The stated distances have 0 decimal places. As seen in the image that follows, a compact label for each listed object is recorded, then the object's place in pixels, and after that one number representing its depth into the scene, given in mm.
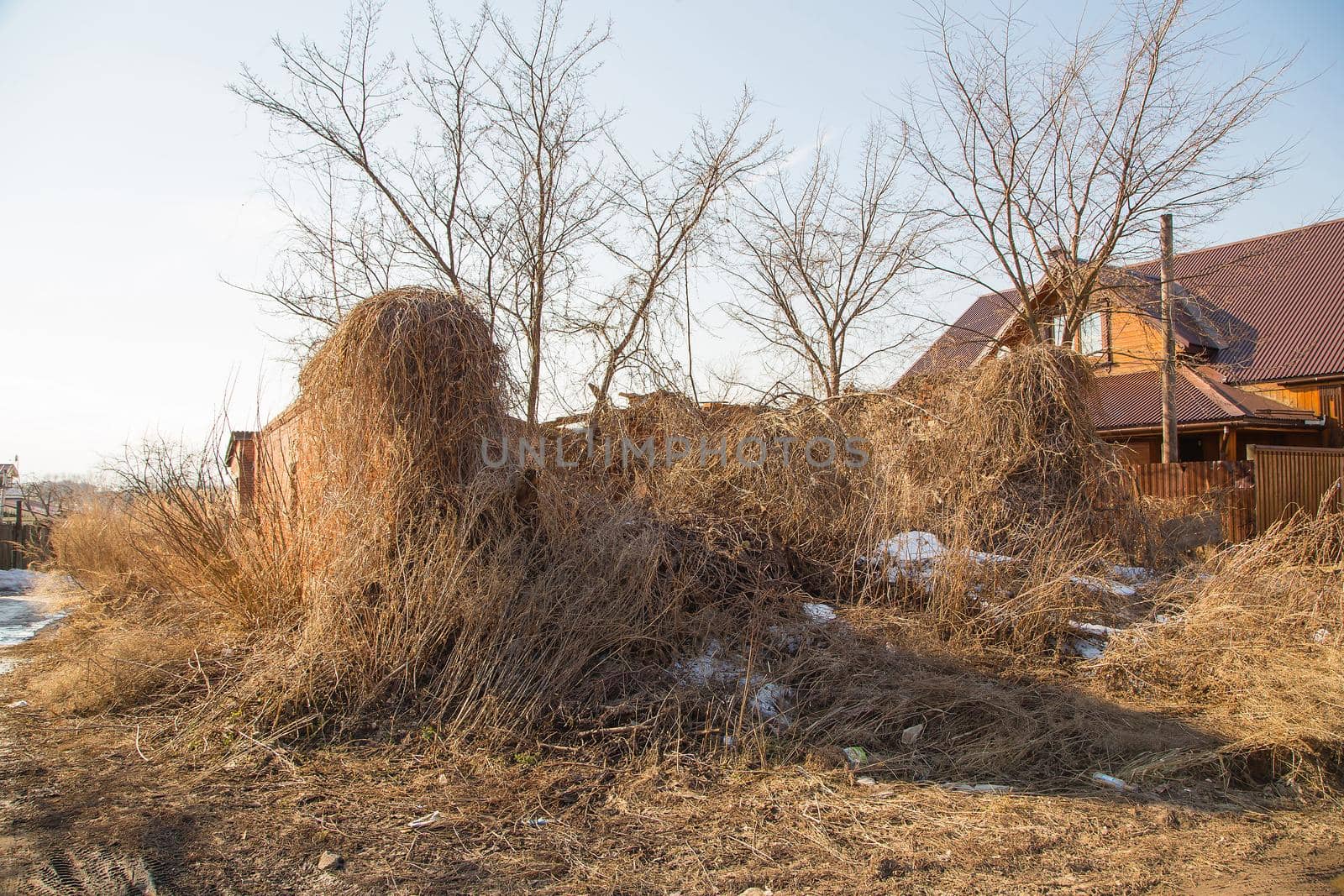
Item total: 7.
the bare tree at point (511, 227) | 13773
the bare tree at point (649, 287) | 13500
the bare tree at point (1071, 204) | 14250
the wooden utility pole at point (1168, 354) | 14336
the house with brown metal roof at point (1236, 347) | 17781
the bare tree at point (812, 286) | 20016
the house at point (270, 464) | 6727
